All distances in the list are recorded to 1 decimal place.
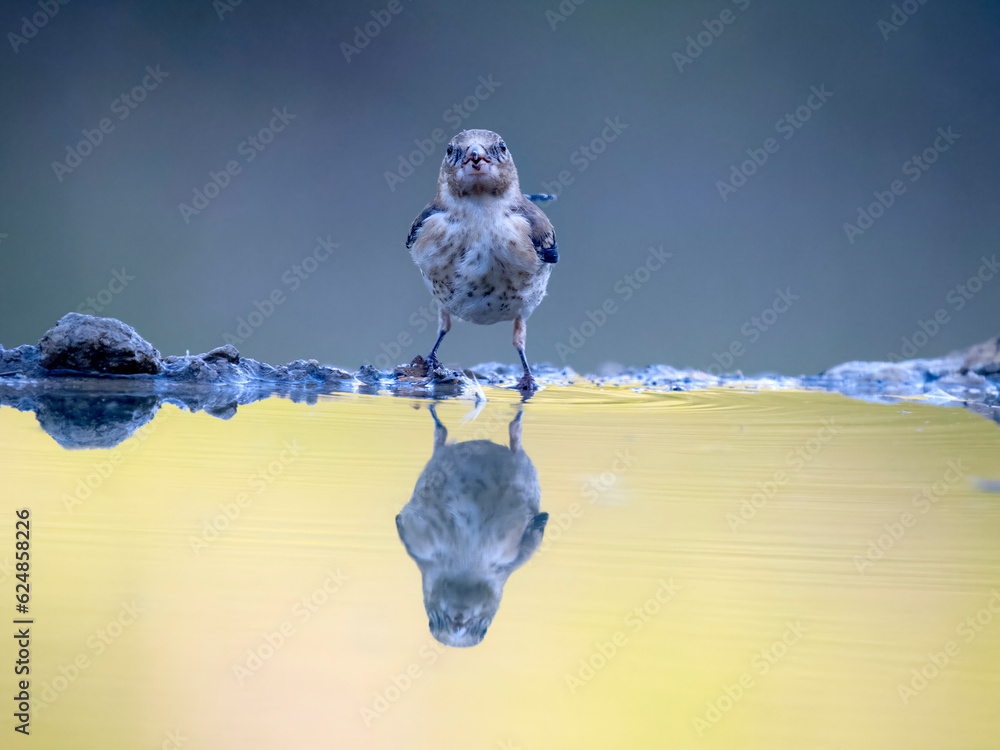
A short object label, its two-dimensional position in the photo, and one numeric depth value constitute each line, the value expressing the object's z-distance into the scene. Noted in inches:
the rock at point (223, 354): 237.8
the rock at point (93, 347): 217.5
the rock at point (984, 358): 312.5
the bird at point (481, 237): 236.2
